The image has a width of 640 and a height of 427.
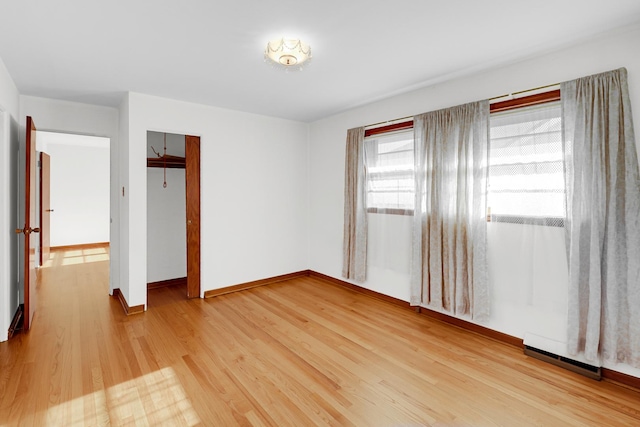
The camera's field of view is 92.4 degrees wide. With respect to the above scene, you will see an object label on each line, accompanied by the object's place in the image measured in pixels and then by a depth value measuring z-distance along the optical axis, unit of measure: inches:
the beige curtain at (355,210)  163.8
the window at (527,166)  98.7
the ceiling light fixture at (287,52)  92.9
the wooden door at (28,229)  117.7
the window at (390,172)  143.6
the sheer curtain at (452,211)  114.7
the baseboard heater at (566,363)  89.8
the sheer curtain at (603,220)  83.9
